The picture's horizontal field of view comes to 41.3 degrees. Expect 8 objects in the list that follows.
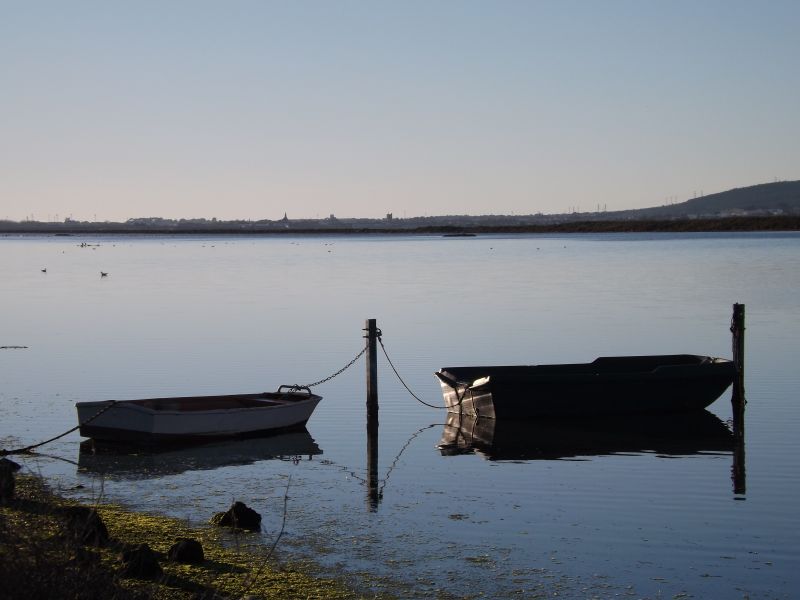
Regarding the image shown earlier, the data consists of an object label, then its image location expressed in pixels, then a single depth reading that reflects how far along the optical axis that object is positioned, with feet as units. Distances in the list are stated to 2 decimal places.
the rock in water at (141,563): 33.86
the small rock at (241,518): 43.52
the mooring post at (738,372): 71.58
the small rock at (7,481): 42.52
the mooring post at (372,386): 66.13
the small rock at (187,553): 37.17
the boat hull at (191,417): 63.05
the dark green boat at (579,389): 73.00
